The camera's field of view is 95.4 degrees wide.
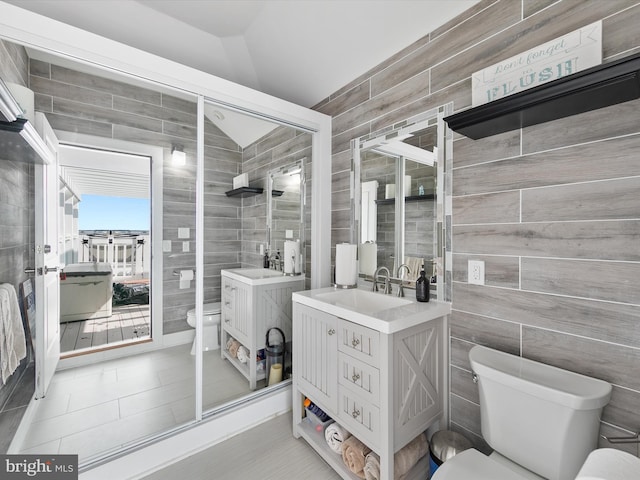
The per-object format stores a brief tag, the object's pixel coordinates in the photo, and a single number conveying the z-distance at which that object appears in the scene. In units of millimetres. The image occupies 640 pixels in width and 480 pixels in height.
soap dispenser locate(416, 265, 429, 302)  1687
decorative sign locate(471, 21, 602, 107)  1169
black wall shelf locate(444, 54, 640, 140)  931
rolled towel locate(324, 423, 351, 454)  1622
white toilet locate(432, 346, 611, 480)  1022
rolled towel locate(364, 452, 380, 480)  1413
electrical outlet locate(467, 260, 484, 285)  1515
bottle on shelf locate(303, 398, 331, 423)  1790
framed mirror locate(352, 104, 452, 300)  1704
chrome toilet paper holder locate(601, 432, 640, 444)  978
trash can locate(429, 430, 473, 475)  1379
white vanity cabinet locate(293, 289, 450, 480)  1342
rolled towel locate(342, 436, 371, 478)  1494
